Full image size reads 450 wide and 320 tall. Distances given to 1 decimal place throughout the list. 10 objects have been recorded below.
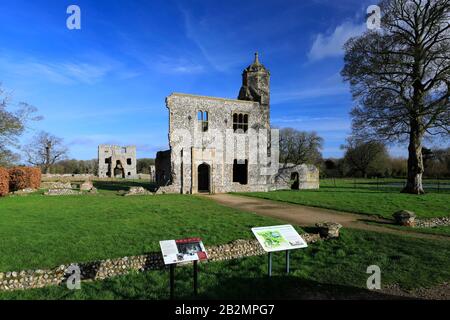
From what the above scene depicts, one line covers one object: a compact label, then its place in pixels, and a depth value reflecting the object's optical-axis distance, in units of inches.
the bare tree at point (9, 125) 1116.5
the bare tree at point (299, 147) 2277.3
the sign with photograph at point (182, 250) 221.8
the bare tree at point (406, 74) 913.5
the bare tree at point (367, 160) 2425.0
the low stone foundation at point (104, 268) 261.4
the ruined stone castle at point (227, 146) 990.4
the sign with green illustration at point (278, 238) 260.8
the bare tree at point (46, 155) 2439.7
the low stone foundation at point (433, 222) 505.8
